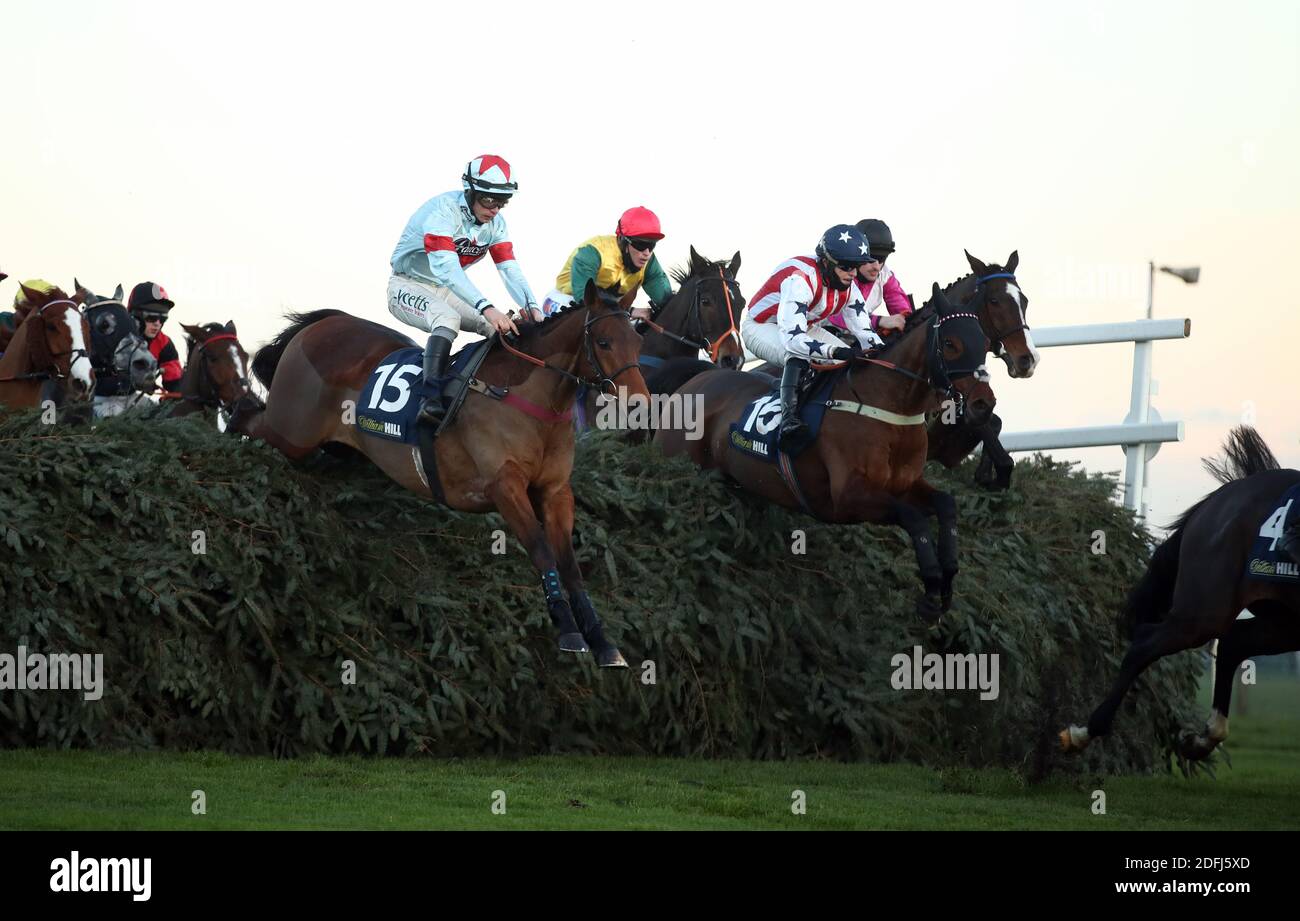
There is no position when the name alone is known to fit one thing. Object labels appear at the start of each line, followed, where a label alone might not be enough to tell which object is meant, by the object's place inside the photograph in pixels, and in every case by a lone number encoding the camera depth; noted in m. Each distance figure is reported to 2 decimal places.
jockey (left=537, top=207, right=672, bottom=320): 12.29
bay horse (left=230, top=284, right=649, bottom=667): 9.34
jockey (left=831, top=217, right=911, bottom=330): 11.48
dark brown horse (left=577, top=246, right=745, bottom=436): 13.32
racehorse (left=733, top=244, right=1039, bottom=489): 10.66
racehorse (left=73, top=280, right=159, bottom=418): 13.66
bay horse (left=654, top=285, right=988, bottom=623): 10.30
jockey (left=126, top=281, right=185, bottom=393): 14.48
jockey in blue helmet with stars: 11.05
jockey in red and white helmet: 10.14
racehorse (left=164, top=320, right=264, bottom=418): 13.78
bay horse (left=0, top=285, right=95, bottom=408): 12.81
